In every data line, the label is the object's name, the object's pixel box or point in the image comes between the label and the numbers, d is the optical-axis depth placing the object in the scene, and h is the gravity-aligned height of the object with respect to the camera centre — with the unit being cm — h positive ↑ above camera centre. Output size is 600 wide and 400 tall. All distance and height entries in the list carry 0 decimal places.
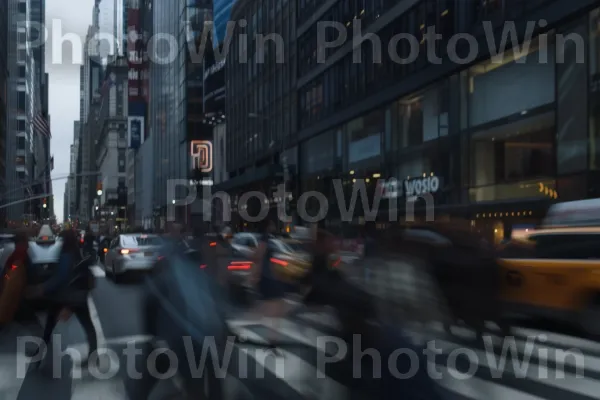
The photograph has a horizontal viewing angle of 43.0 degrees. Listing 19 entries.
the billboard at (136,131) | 13325 +1254
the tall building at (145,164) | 11588 +635
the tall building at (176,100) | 8525 +1287
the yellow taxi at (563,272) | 1198 -118
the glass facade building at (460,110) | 2442 +377
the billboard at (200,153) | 8425 +548
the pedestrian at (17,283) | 903 -97
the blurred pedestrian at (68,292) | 960 -114
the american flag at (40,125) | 9550 +986
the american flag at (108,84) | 17280 +2775
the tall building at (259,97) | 5347 +846
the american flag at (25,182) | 10861 +342
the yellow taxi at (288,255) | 1642 -123
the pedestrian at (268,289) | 714 -89
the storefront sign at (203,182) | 8292 +221
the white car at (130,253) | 2327 -158
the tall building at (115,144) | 16362 +1307
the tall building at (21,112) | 10125 +1446
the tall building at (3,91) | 7981 +1200
